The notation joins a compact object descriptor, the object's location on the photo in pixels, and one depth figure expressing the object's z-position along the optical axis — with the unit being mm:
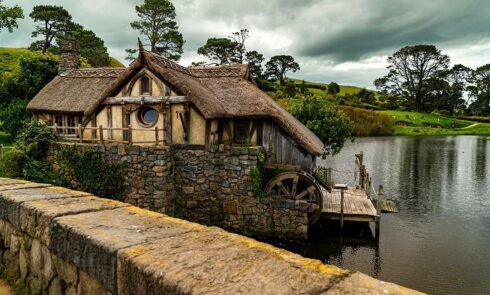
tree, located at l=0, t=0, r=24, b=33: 24500
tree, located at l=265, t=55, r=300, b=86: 79625
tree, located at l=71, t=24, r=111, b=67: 49062
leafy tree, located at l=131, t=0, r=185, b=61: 40750
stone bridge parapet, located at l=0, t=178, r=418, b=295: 1826
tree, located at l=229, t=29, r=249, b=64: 55875
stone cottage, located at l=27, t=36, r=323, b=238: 13609
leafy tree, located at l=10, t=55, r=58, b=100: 24234
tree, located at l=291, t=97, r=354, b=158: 23422
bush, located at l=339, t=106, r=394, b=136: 56000
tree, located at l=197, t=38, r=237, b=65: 53188
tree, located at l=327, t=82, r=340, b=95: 76000
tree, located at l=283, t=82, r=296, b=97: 60688
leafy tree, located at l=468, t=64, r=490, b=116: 83375
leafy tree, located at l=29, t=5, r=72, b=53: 51469
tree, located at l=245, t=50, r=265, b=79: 69688
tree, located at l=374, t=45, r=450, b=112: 74062
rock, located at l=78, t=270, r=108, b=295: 2329
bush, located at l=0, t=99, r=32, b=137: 22891
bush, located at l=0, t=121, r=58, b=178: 14388
